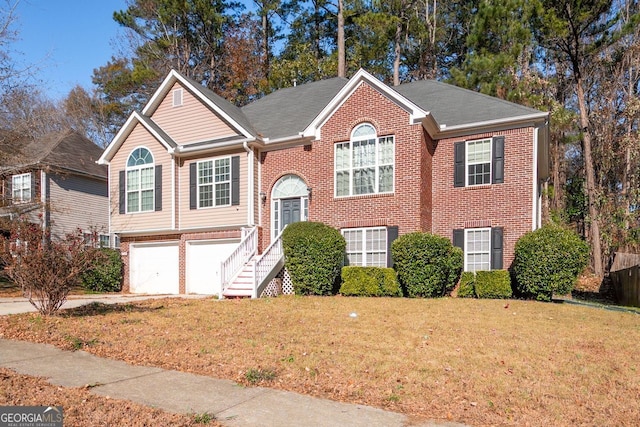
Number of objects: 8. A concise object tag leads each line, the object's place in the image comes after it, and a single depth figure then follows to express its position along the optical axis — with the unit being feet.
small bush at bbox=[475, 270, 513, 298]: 43.50
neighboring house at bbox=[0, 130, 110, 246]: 70.59
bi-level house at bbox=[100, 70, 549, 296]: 46.85
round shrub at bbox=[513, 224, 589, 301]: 40.40
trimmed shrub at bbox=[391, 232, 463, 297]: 43.11
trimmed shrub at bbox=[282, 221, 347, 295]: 45.65
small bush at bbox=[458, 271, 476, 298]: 45.34
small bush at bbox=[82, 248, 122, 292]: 60.70
